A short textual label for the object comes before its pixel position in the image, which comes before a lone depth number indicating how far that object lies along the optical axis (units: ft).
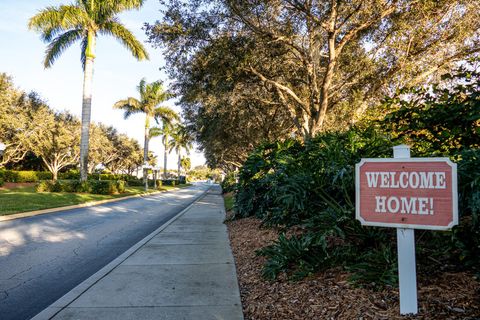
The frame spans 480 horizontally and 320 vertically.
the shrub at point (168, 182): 189.05
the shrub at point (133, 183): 170.50
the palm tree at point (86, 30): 72.90
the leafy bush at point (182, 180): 266.12
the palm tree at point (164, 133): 172.35
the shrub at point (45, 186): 80.43
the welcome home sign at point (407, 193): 8.27
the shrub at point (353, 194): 10.91
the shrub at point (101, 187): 85.20
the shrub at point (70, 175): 139.74
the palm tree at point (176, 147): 257.75
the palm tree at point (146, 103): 122.01
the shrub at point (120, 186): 93.02
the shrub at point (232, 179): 71.58
